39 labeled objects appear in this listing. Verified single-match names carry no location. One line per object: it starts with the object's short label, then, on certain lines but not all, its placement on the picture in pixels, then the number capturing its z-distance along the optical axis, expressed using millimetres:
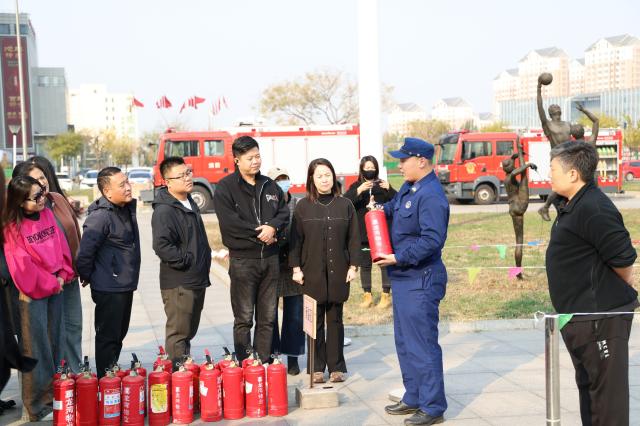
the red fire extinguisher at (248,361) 5828
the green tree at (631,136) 73438
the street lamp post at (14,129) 28928
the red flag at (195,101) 45906
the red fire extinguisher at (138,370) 5644
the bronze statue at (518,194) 11117
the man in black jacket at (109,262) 5992
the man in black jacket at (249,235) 6203
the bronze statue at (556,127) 10406
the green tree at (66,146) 72562
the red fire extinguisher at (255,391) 5691
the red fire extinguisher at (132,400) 5489
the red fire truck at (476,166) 29859
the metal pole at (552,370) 4035
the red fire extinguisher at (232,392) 5650
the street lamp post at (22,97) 31719
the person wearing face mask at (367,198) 8084
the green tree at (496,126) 89625
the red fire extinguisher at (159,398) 5539
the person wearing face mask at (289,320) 6688
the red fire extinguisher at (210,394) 5625
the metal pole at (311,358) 5921
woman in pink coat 5547
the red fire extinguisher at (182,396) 5551
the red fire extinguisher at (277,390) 5719
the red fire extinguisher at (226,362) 5786
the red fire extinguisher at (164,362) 5727
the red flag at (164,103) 45250
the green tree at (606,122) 82638
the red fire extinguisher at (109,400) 5430
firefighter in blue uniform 5379
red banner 103438
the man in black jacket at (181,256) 5957
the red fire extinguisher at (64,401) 5312
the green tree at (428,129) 85506
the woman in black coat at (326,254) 6418
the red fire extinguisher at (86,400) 5410
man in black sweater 4211
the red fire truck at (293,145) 28281
